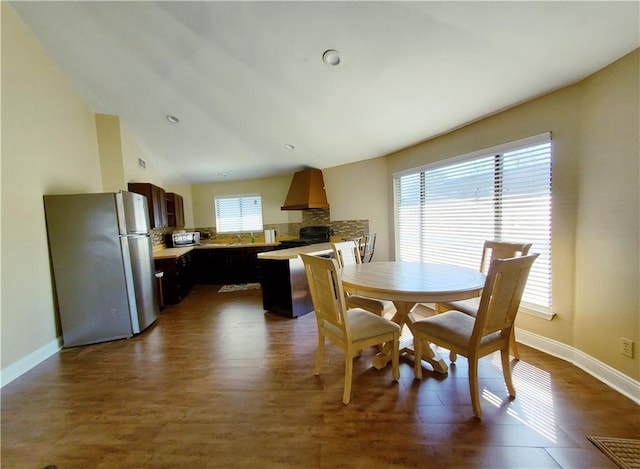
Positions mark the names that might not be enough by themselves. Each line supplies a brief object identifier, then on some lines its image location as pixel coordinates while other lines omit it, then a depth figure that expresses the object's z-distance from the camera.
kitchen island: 3.13
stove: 4.80
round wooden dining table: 1.57
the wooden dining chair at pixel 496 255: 2.03
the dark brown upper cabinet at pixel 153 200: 3.83
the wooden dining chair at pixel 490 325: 1.42
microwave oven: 4.94
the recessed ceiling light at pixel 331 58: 2.12
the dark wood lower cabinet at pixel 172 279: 3.80
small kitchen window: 5.76
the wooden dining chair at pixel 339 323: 1.63
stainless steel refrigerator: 2.55
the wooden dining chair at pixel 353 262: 2.20
